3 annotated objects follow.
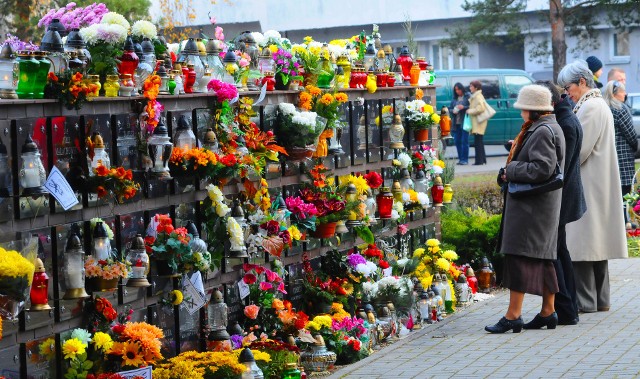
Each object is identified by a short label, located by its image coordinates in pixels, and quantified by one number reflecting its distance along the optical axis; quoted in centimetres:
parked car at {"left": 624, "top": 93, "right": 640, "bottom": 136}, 3012
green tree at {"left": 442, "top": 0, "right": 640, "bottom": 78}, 3369
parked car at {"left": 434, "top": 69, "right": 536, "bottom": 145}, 3072
